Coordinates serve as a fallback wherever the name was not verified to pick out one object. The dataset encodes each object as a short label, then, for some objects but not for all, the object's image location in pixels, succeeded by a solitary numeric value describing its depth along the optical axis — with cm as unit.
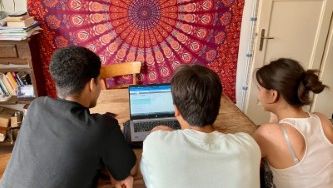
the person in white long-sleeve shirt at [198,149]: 88
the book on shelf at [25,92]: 254
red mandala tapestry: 259
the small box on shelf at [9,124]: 263
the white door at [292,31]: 272
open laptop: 168
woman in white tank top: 112
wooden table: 160
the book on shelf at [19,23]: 223
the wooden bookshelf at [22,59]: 227
